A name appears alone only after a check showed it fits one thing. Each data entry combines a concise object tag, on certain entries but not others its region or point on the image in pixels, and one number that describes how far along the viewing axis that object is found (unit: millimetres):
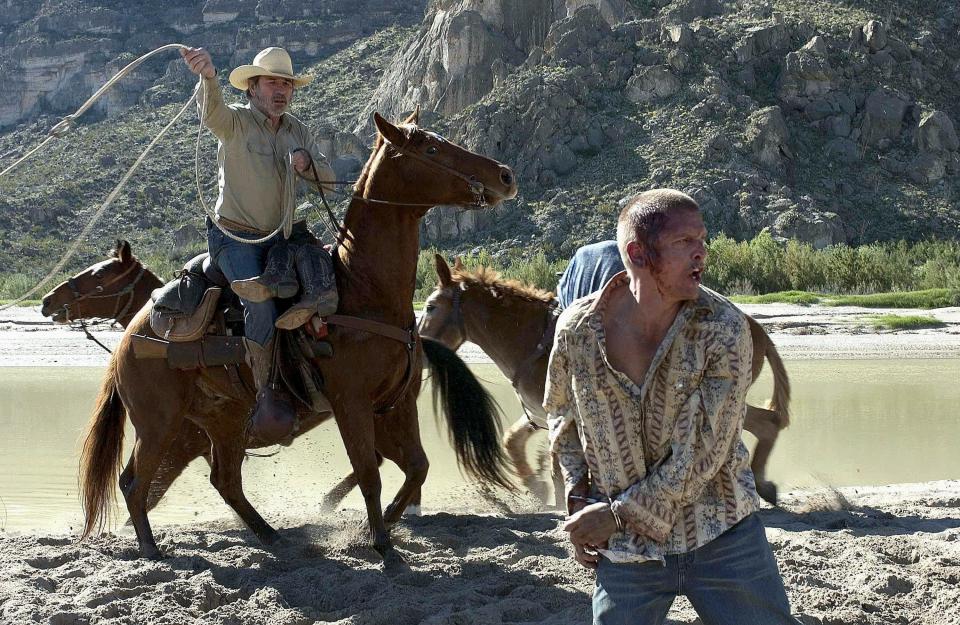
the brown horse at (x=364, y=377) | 6340
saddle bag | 6855
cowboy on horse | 6422
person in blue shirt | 5719
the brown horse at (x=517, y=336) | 8422
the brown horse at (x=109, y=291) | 8898
